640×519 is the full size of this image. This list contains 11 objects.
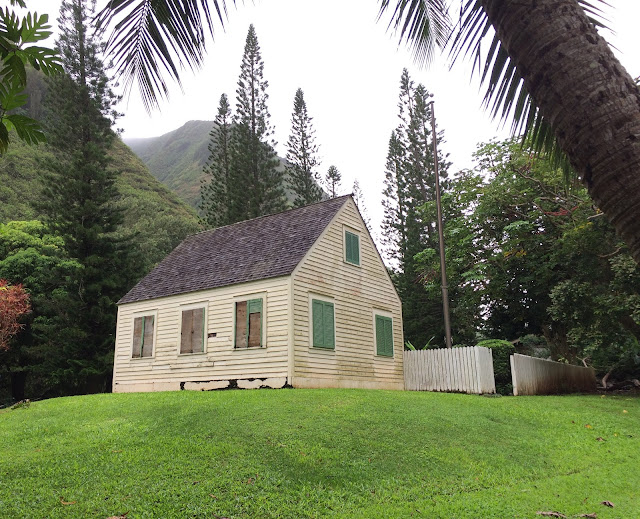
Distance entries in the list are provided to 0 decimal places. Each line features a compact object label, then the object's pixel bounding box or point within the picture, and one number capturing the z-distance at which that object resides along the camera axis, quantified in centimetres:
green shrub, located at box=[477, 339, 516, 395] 1838
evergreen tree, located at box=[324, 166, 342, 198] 4209
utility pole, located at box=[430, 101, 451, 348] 1978
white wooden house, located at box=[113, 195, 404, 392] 1517
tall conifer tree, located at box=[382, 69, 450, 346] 3388
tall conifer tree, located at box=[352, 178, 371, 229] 4606
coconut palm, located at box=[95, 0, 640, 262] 207
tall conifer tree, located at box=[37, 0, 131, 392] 2539
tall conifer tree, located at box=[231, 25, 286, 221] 3669
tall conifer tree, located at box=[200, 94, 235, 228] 3641
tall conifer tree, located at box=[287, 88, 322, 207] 3947
